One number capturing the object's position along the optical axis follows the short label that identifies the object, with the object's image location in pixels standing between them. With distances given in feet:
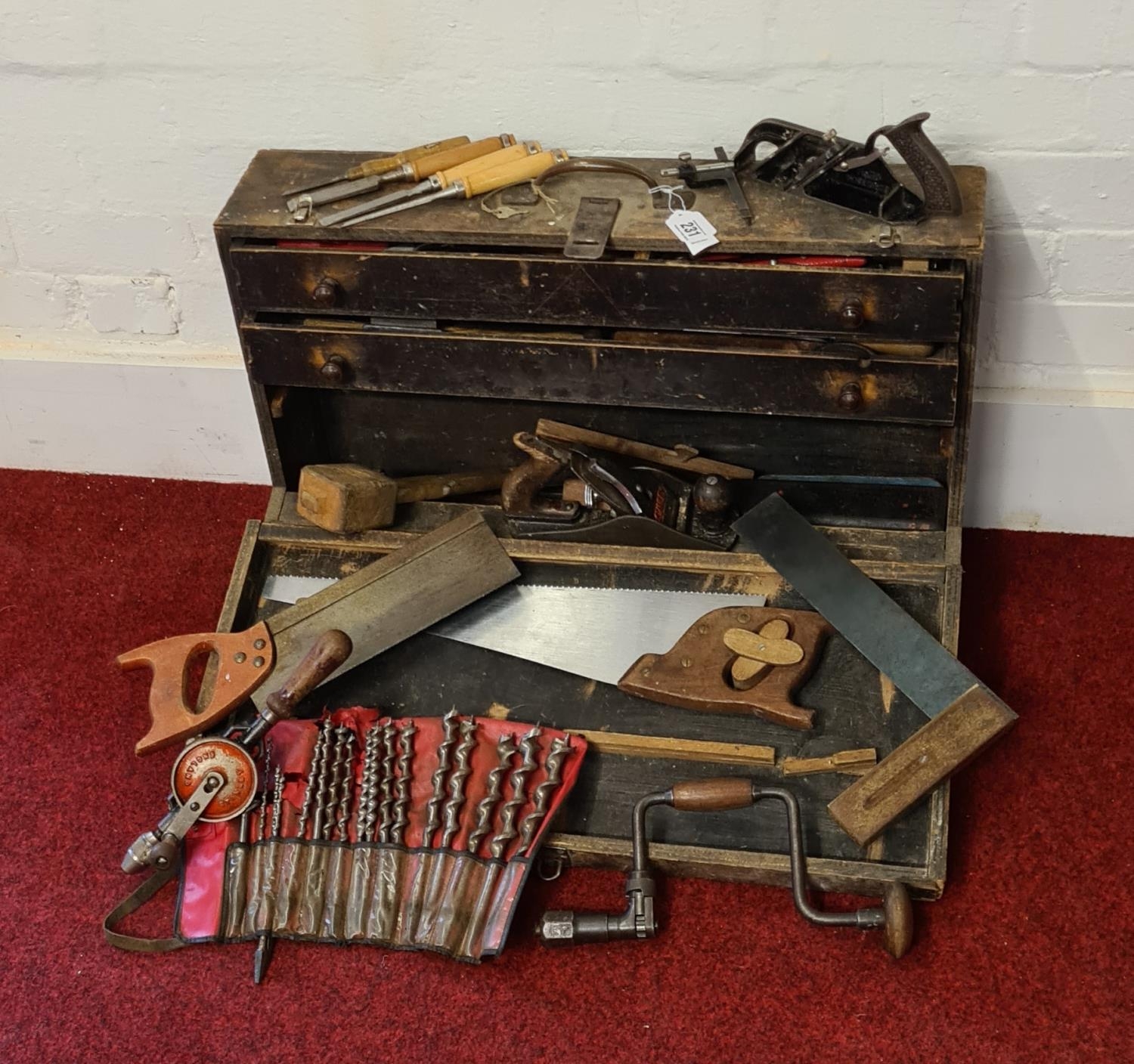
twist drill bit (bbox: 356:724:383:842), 7.01
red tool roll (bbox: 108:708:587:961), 6.82
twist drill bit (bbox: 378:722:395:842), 6.99
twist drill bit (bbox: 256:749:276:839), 7.13
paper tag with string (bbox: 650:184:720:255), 6.82
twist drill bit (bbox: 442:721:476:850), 6.93
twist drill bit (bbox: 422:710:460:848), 6.96
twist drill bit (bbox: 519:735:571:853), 6.90
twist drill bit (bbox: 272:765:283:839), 7.11
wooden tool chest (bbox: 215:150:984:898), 6.86
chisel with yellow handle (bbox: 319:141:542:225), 7.14
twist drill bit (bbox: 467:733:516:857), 6.91
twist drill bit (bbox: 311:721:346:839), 7.04
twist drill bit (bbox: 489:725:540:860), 6.88
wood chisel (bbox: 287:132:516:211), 7.25
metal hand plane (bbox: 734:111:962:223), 6.67
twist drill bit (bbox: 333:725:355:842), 7.07
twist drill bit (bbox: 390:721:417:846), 6.98
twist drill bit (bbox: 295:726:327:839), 7.09
